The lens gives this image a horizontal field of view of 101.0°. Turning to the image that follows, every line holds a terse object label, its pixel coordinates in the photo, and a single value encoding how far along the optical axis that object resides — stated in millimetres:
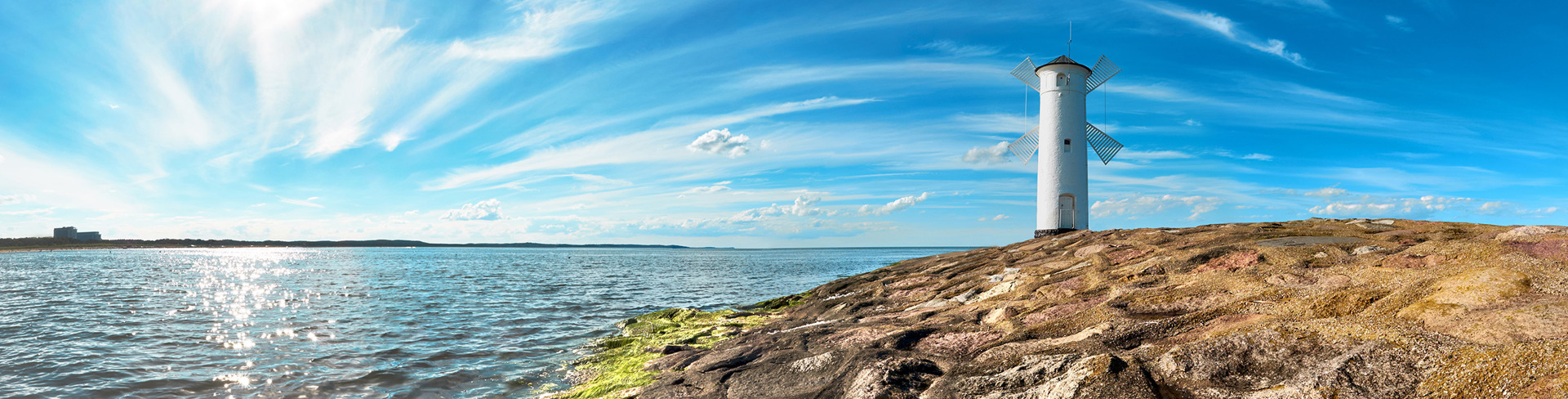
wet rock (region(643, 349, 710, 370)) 10023
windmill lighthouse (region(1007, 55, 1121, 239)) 26422
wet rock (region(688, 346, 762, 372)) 8758
